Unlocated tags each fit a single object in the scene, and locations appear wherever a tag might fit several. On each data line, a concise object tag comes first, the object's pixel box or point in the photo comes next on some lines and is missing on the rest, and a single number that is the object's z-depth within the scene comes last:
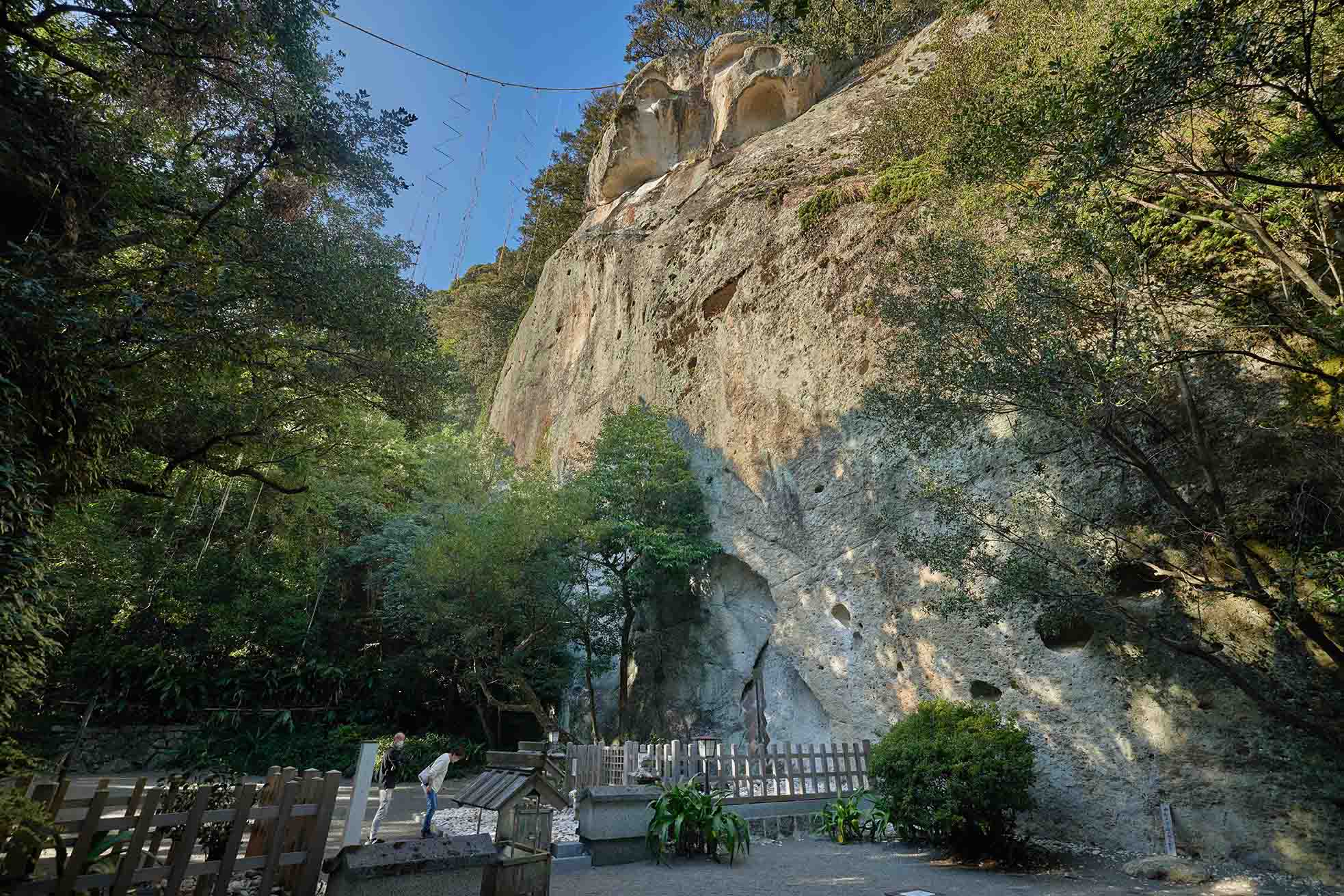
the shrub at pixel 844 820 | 8.83
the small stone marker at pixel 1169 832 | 6.71
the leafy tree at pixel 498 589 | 14.97
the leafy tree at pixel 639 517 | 14.96
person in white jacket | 7.81
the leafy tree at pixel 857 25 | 19.72
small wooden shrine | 4.50
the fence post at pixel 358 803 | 7.08
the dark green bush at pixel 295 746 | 15.48
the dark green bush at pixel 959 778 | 7.02
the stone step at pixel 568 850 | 7.11
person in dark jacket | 8.23
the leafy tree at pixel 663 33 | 27.91
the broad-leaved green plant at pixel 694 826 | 7.53
